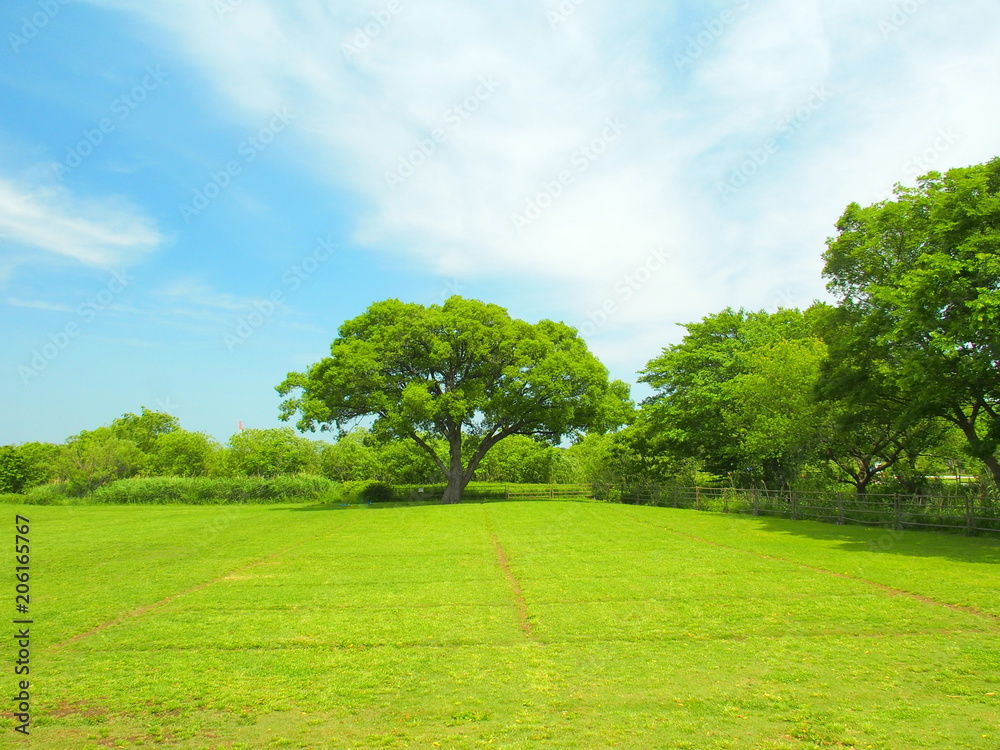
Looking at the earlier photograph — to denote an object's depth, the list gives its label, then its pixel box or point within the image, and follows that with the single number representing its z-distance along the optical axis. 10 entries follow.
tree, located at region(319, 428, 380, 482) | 58.78
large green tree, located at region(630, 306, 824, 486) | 24.48
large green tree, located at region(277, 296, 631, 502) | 32.72
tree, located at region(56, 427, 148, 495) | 42.88
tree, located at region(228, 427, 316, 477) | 58.75
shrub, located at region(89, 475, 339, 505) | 40.81
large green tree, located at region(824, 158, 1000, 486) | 13.69
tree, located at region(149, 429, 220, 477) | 63.41
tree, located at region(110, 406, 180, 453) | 78.38
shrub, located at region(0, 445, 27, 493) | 50.22
